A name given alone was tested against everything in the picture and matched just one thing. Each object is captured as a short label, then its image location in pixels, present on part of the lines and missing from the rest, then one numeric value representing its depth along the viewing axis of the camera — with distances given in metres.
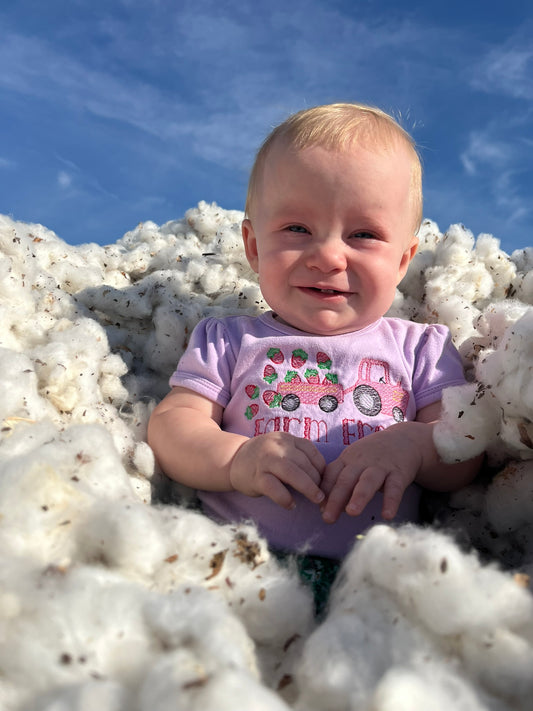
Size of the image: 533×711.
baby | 0.35
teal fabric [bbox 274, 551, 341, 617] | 0.30
